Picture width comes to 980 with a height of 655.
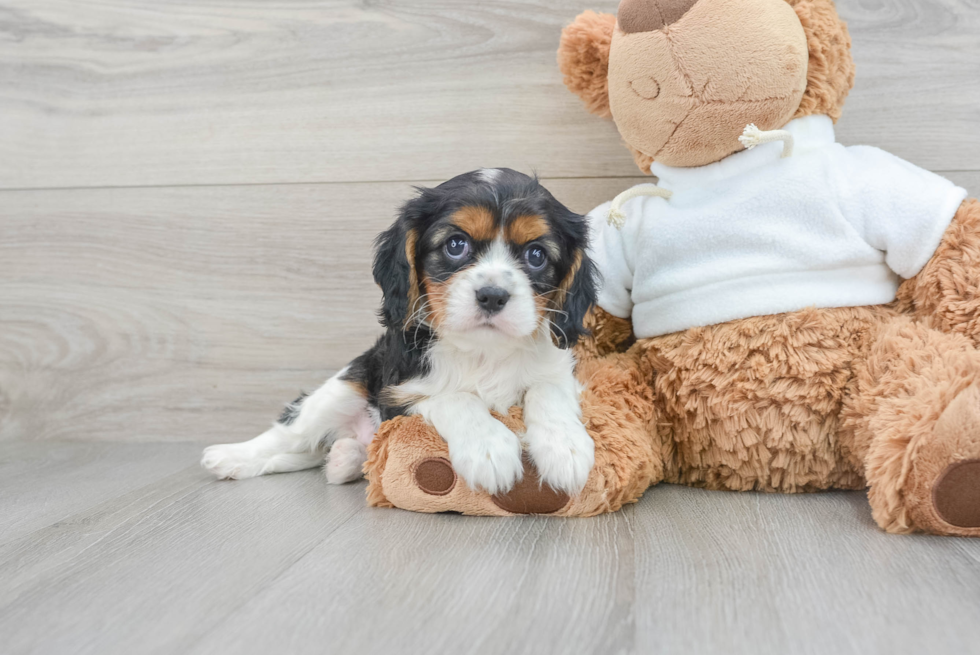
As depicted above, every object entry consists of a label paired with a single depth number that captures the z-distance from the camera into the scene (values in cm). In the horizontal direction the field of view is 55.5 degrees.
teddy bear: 57
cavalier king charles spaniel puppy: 55
